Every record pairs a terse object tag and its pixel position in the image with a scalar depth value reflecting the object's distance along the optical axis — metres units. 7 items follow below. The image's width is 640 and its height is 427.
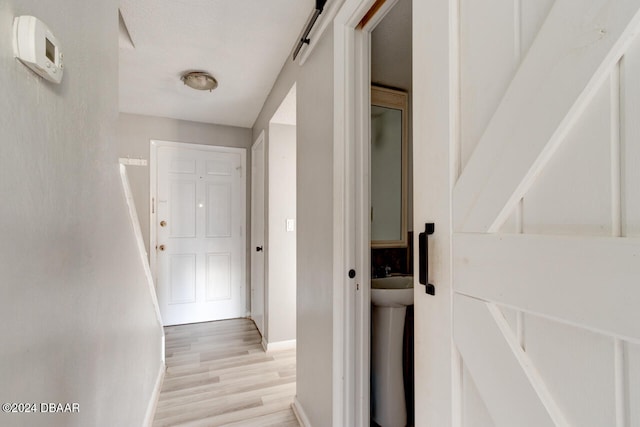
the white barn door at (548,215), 0.38
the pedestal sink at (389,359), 1.53
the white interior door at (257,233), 3.00
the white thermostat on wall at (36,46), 0.56
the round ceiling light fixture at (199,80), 2.24
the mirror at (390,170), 2.01
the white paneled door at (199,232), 3.23
